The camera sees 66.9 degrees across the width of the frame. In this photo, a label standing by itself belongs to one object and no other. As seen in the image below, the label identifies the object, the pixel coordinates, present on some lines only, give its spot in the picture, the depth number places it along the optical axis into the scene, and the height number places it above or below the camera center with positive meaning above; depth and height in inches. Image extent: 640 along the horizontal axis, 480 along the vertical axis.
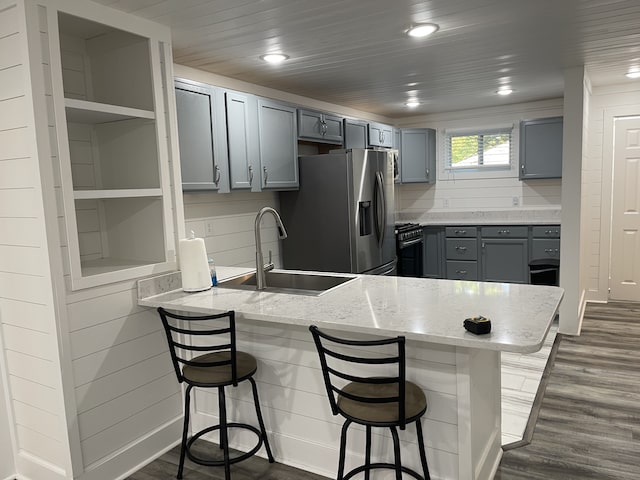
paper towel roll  101.8 -14.3
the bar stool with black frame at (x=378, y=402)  69.6 -33.2
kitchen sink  112.5 -21.3
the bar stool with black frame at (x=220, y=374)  87.6 -33.4
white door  204.4 -14.6
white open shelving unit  100.2 +10.9
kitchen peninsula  74.6 -28.1
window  242.1 +17.8
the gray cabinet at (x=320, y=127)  167.0 +23.3
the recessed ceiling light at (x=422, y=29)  107.1 +35.4
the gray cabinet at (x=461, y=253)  231.3 -32.4
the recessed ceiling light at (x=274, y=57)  126.7 +36.0
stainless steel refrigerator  161.5 -8.0
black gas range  211.9 -28.0
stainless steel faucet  103.0 -13.9
